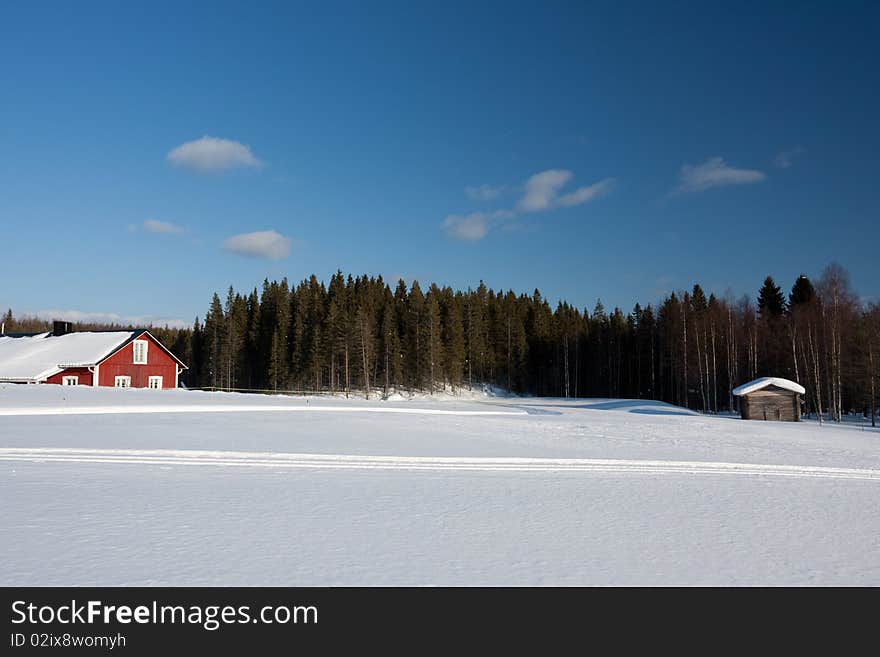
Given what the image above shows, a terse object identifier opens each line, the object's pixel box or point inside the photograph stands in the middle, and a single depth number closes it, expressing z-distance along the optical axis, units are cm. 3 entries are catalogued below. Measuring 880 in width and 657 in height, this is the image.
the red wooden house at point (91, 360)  4322
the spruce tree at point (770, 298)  7222
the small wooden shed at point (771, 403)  3775
